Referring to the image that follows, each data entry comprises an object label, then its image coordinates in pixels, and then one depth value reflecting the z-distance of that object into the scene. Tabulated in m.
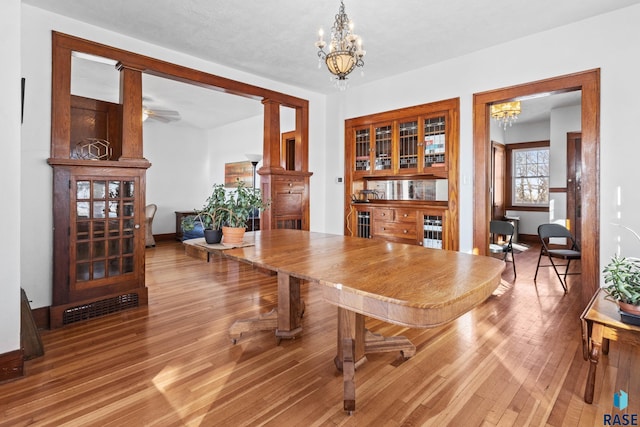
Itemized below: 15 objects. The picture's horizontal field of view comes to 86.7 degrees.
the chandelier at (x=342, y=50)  2.34
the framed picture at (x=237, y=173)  7.55
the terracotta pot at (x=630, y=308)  1.71
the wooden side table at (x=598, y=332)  1.69
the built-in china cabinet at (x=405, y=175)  4.29
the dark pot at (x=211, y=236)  2.38
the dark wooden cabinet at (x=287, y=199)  4.89
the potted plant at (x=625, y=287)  1.74
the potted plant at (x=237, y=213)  2.38
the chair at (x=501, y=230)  4.44
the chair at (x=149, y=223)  6.82
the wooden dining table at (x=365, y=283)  1.23
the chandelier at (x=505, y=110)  5.21
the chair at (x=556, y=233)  4.09
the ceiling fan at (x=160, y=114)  5.68
